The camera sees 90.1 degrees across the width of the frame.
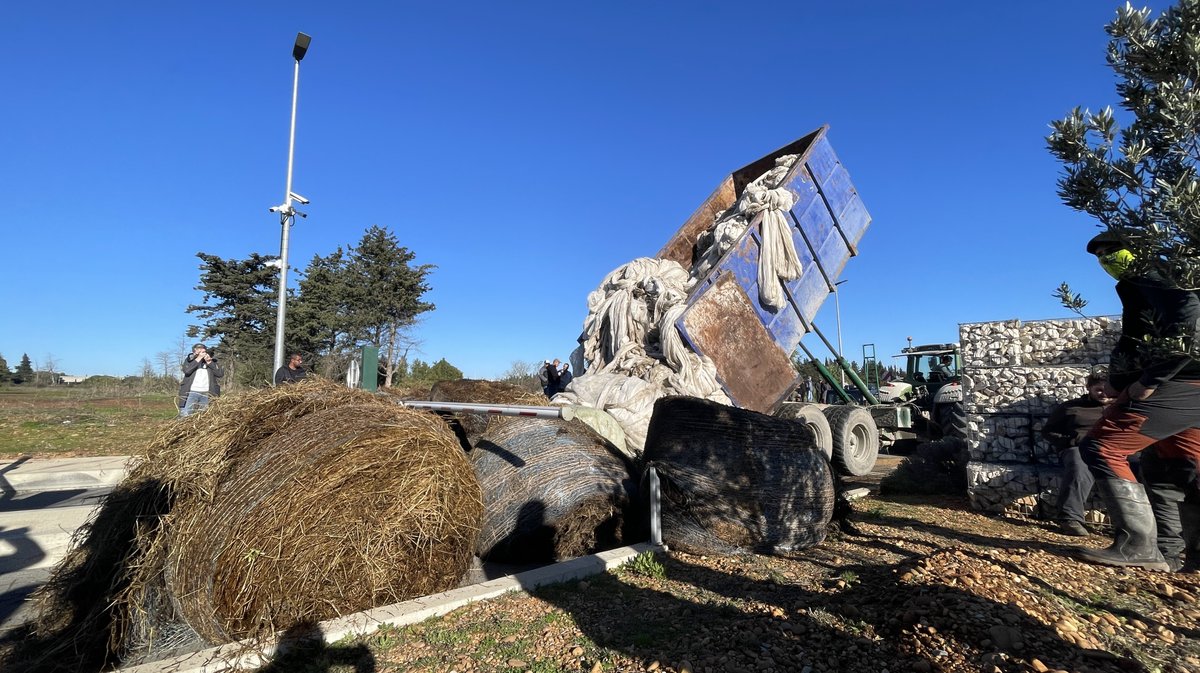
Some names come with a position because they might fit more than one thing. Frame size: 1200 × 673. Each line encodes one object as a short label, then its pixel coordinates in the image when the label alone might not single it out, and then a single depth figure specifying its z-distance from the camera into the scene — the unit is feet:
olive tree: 6.91
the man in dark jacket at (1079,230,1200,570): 10.83
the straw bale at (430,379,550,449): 21.42
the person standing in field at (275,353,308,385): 24.92
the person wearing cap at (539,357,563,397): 32.76
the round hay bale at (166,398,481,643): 9.46
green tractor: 37.52
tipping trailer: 23.75
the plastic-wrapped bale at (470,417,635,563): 14.01
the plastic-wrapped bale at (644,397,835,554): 13.46
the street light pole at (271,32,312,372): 37.91
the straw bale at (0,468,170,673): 9.74
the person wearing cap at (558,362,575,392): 31.90
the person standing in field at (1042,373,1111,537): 15.72
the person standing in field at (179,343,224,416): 28.12
